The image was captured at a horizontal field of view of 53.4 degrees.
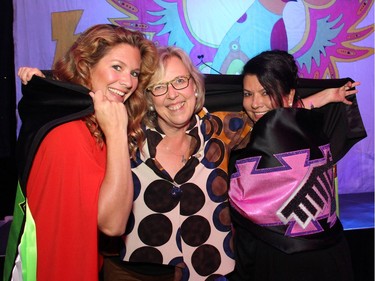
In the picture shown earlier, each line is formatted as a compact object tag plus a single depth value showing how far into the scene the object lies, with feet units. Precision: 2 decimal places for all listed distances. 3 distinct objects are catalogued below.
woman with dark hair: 5.05
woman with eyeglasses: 5.23
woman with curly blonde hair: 3.74
